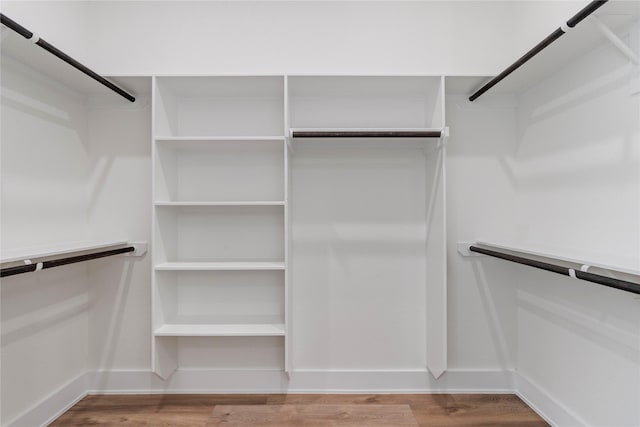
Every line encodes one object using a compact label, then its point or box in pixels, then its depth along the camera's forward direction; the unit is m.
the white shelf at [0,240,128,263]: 1.47
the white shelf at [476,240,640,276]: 1.15
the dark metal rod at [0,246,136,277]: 1.31
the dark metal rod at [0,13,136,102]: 1.35
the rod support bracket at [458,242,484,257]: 2.22
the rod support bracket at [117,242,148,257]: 2.22
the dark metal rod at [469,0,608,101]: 1.25
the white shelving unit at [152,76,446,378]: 2.22
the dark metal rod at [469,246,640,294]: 1.09
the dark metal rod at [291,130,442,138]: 1.85
